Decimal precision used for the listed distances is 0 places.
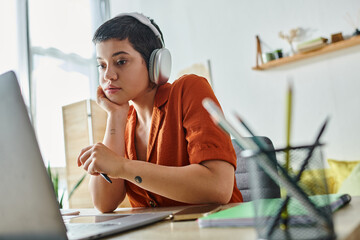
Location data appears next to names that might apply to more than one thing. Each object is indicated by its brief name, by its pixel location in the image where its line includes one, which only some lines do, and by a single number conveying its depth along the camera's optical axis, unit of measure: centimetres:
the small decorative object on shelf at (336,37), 288
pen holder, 37
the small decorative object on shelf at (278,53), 320
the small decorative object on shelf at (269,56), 322
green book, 43
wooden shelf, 281
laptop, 45
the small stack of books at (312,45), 292
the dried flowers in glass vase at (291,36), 312
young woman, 93
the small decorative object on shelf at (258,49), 332
